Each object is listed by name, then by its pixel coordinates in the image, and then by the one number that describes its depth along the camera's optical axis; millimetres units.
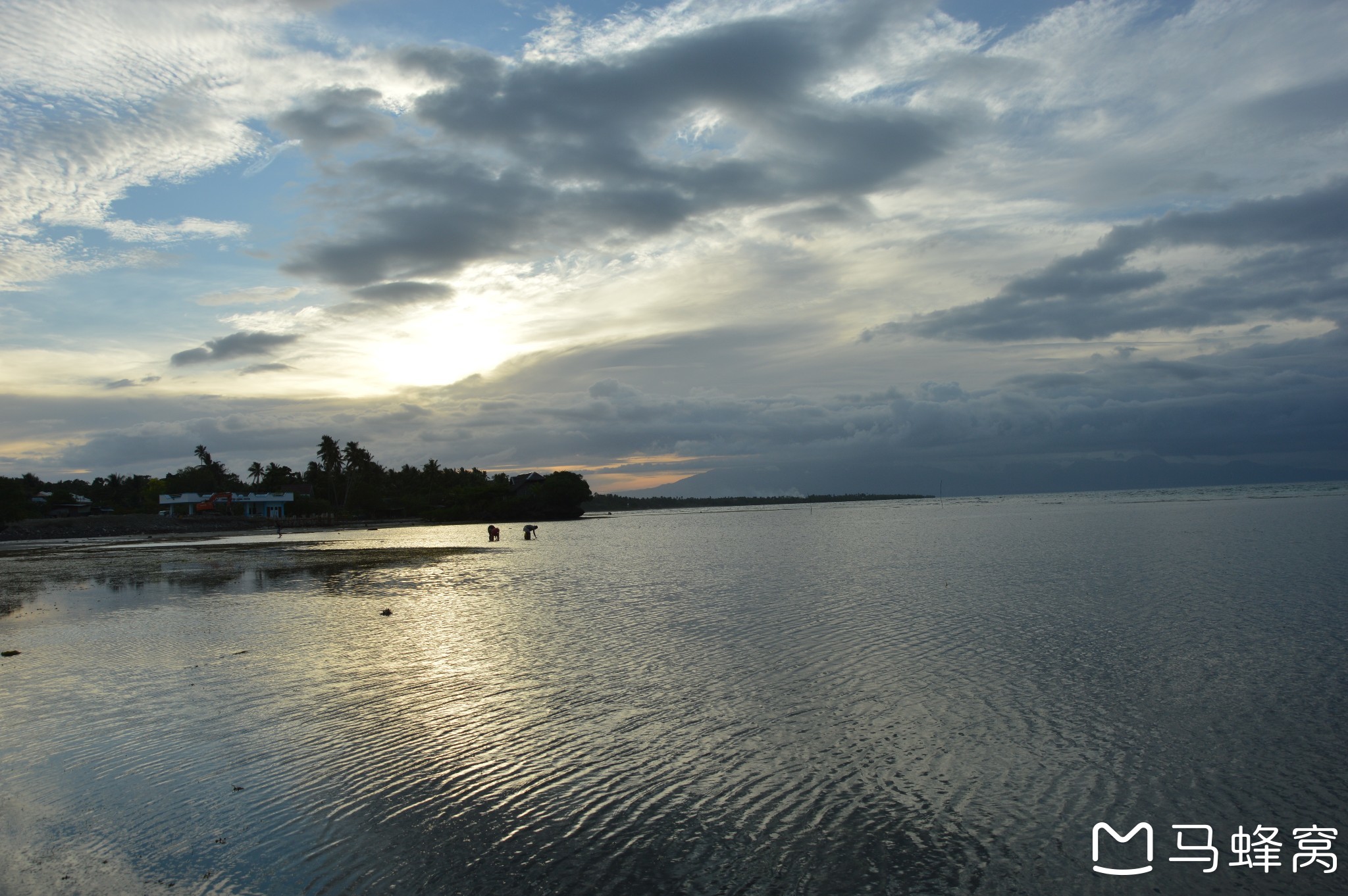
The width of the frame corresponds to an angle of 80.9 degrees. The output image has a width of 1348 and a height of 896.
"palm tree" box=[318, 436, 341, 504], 155625
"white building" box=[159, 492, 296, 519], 142750
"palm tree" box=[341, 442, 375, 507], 157625
